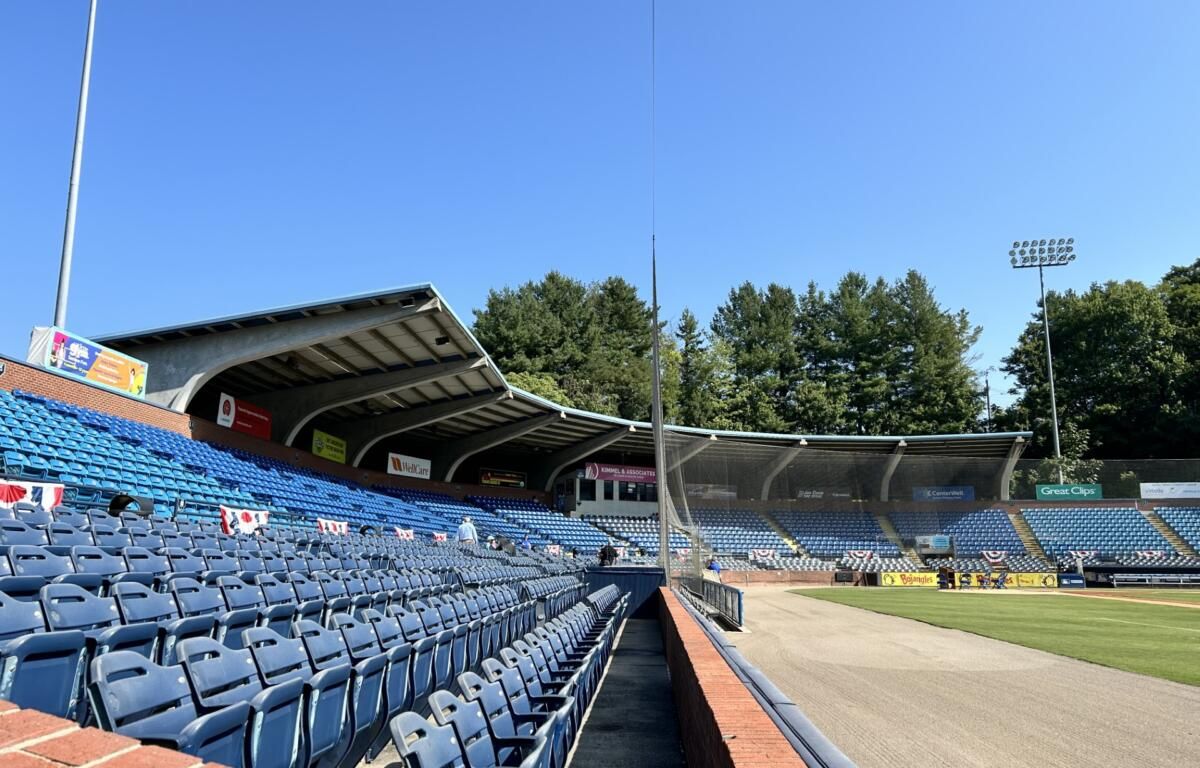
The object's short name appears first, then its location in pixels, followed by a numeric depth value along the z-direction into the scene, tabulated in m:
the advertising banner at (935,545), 43.34
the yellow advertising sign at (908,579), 38.47
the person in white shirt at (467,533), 23.22
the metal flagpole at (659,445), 15.95
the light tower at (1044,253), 57.72
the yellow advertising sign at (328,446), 31.12
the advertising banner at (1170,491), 43.50
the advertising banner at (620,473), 45.06
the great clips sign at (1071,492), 44.88
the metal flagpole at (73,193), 16.67
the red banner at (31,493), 11.51
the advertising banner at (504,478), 42.44
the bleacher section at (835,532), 43.38
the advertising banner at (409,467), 36.34
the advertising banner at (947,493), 45.91
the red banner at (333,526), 21.08
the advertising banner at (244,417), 25.42
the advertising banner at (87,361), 17.81
